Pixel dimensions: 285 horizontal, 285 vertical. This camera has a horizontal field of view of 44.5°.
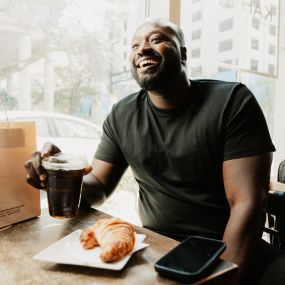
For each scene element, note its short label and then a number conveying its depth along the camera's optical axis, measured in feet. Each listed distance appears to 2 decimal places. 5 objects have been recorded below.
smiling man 3.99
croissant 2.50
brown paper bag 3.51
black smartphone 2.23
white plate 2.48
